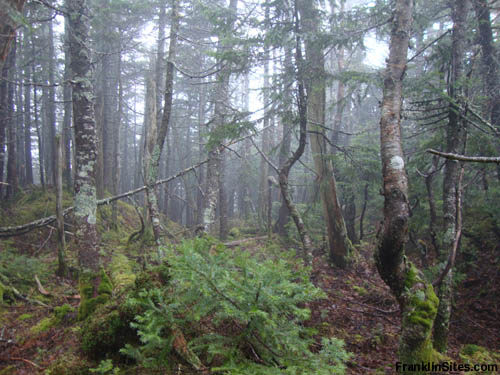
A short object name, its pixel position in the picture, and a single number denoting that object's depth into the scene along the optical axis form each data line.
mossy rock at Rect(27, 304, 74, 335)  5.10
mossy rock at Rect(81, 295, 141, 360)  3.53
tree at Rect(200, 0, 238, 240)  9.16
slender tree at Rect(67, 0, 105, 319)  6.85
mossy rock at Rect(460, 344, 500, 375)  4.45
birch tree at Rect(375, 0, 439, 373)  3.63
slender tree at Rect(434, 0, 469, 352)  5.18
